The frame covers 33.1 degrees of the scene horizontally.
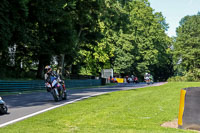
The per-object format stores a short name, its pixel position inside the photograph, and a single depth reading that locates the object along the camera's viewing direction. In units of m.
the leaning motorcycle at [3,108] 9.78
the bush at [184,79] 67.39
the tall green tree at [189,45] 77.25
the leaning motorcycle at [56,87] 14.38
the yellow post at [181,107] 7.39
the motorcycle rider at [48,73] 14.23
